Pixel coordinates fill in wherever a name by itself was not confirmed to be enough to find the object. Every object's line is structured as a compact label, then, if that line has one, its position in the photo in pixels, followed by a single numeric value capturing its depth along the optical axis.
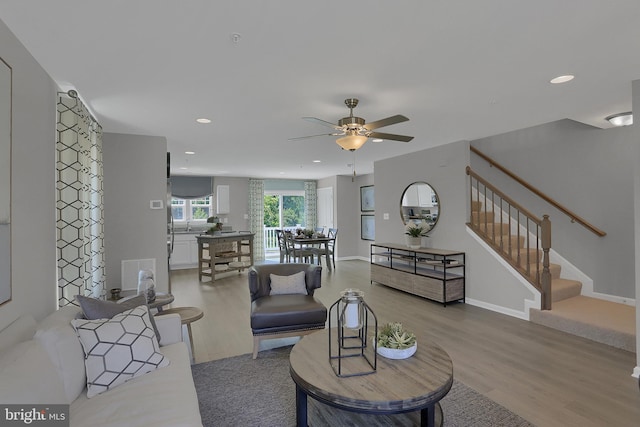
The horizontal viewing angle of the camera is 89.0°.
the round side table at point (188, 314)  2.79
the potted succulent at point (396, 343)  1.97
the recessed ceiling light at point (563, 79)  2.56
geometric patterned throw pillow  1.76
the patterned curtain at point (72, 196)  2.55
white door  9.45
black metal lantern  1.84
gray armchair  2.98
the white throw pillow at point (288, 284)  3.48
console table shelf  4.70
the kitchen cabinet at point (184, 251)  8.12
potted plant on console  5.39
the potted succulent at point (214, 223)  7.12
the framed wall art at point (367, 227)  8.80
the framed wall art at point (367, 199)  8.74
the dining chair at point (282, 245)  7.69
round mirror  5.41
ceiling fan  2.93
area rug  2.10
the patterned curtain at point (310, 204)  10.10
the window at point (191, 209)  8.79
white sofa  1.29
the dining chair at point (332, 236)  7.82
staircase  3.30
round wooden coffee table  1.57
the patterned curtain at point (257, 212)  9.31
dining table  7.26
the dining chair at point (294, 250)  7.31
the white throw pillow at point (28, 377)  1.18
